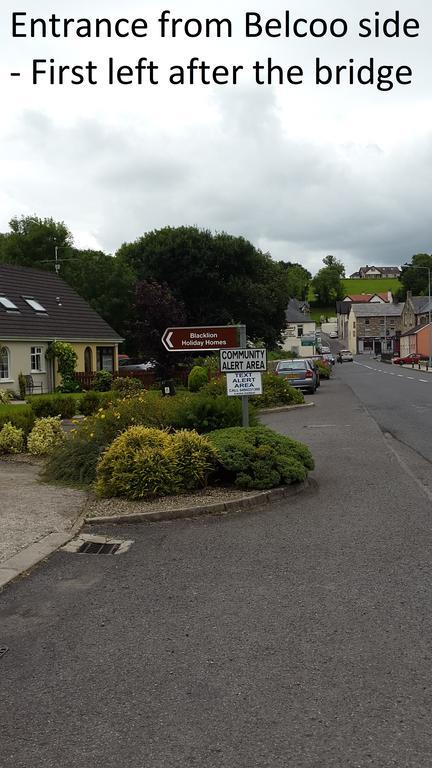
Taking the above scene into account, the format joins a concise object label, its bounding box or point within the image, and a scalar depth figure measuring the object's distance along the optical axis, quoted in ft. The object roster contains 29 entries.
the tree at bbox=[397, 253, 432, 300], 522.88
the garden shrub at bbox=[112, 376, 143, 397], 96.26
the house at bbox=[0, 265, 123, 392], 113.70
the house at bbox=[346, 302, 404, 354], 479.41
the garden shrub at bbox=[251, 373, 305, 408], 84.12
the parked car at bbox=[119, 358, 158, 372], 164.66
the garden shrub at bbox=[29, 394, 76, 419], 65.16
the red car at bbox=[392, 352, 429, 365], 274.73
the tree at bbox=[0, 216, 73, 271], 234.79
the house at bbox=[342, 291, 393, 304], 545.03
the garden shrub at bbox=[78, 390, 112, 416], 72.33
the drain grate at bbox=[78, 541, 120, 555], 22.35
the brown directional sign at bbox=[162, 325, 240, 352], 35.53
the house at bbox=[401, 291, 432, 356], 321.52
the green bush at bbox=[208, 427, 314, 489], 29.91
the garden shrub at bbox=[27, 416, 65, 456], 43.75
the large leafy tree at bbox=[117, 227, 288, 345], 166.50
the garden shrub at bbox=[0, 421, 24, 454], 44.75
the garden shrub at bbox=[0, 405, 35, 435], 47.32
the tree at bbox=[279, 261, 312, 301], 573.20
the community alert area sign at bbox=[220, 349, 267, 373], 35.17
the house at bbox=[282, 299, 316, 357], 399.44
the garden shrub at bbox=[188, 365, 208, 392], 90.12
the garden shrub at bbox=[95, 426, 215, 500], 28.91
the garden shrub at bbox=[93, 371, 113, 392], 115.24
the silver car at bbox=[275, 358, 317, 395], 106.63
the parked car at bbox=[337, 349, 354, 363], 346.35
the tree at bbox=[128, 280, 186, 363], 121.29
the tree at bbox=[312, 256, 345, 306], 597.93
